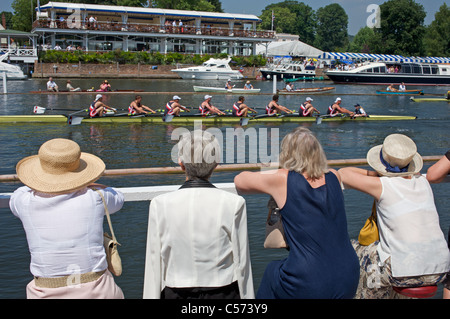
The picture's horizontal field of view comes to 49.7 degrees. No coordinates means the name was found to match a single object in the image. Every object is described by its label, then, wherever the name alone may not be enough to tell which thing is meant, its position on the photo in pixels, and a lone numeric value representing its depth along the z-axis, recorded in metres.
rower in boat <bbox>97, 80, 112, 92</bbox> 31.62
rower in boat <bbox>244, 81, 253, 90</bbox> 38.59
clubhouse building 59.25
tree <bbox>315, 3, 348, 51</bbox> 134.25
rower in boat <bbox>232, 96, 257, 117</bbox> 22.19
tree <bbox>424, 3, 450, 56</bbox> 80.56
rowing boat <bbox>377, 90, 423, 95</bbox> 40.28
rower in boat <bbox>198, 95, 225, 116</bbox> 21.91
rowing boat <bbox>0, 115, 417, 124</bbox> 20.45
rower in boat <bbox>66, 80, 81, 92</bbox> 33.09
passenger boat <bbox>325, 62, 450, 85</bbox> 56.88
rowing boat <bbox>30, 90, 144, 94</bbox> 30.72
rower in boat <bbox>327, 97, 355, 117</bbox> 23.77
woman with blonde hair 2.89
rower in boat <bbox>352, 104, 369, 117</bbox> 24.44
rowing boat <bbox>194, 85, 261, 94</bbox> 37.81
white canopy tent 82.62
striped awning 65.31
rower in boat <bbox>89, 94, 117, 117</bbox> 20.44
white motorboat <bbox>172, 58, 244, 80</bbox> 56.03
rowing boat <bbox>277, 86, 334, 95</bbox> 38.69
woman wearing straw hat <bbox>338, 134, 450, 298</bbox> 3.27
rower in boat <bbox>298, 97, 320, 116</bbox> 23.19
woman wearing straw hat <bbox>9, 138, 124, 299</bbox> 2.90
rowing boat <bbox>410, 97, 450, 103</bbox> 36.12
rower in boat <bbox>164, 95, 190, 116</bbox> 21.23
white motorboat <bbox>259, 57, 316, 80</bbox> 60.88
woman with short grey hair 2.80
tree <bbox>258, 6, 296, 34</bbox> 119.44
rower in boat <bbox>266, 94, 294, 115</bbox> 22.94
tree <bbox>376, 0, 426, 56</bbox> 76.50
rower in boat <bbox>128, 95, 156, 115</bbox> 20.94
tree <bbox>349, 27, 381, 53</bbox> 126.62
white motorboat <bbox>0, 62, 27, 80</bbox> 47.47
